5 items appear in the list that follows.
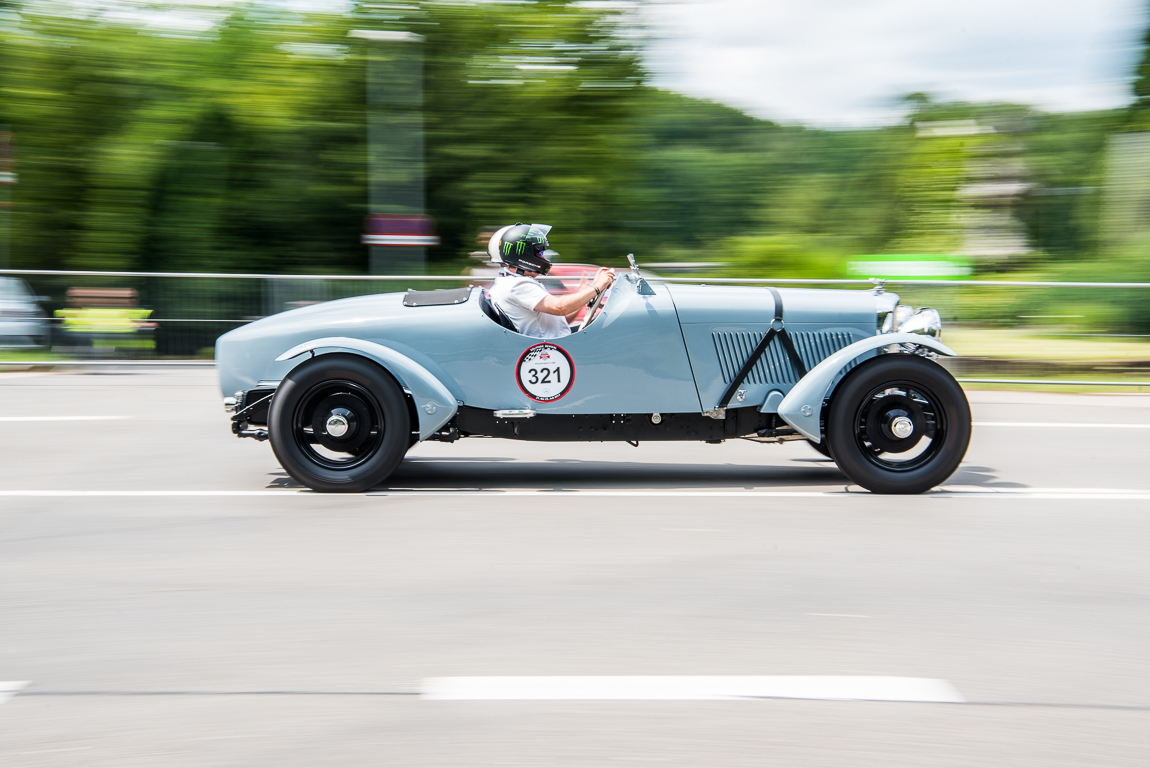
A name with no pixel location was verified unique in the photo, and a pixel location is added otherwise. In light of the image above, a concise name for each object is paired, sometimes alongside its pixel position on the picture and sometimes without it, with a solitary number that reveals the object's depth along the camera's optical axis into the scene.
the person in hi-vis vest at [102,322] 11.71
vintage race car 5.60
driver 5.66
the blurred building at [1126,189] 17.20
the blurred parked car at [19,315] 11.60
